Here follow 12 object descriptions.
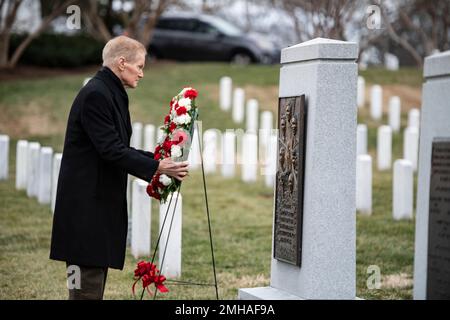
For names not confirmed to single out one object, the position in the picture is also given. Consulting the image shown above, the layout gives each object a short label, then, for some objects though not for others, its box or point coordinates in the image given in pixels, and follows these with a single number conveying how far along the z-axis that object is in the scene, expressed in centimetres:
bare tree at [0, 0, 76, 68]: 2920
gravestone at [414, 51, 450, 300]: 584
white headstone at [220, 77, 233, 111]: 2544
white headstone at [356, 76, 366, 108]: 2517
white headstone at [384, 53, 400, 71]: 4648
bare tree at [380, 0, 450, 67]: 3191
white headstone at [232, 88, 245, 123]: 2416
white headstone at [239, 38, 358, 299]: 632
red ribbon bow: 647
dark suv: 3312
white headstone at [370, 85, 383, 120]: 2423
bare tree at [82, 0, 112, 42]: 3216
